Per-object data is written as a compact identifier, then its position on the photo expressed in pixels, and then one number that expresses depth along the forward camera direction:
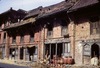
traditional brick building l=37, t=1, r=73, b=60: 23.03
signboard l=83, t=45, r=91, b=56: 20.05
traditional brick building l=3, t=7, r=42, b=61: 28.75
